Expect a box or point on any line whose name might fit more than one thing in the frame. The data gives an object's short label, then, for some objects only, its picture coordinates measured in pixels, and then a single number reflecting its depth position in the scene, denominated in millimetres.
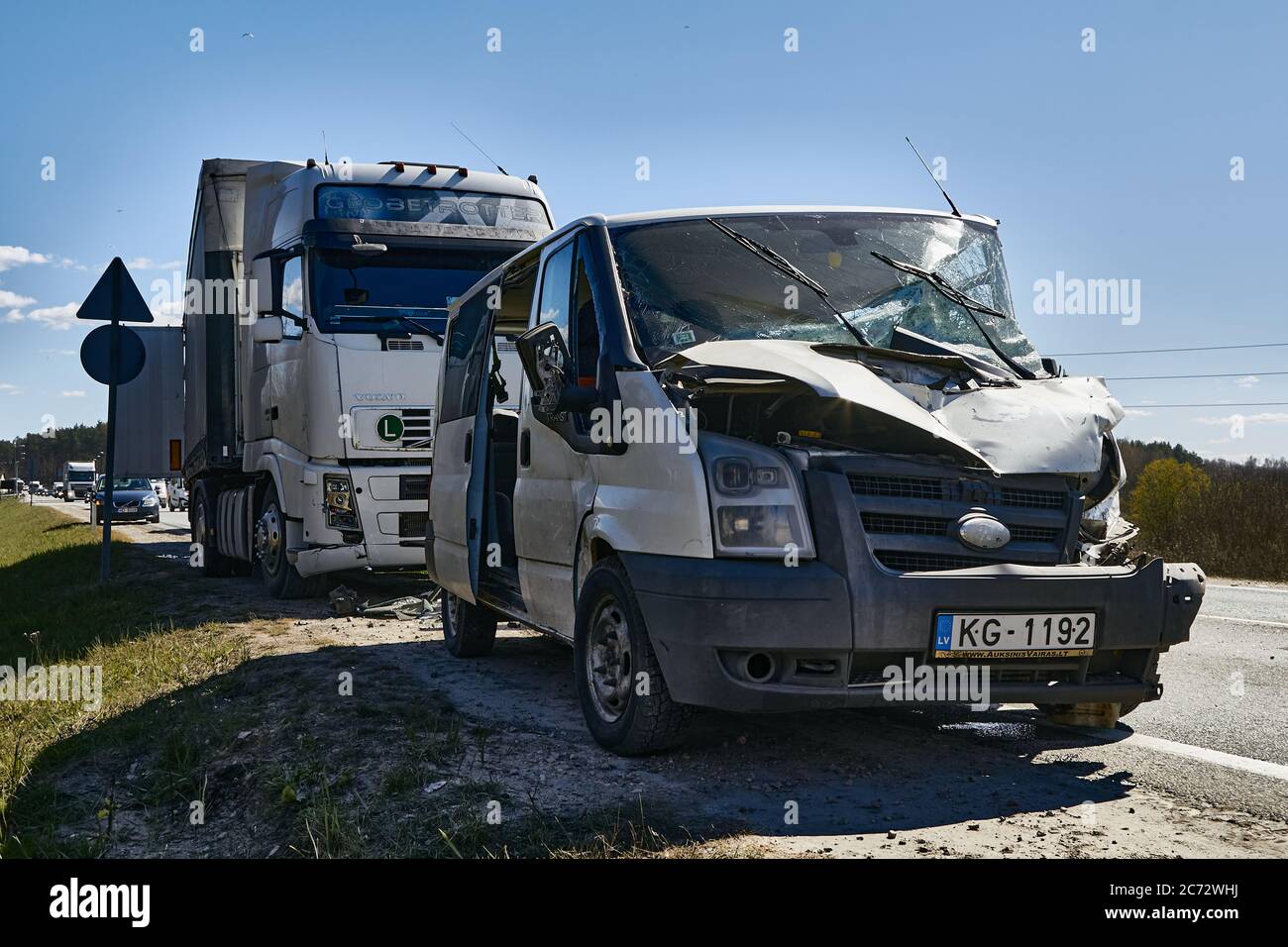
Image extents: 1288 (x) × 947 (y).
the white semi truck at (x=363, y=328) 10305
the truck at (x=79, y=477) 75750
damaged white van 4324
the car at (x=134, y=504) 42188
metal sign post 11984
